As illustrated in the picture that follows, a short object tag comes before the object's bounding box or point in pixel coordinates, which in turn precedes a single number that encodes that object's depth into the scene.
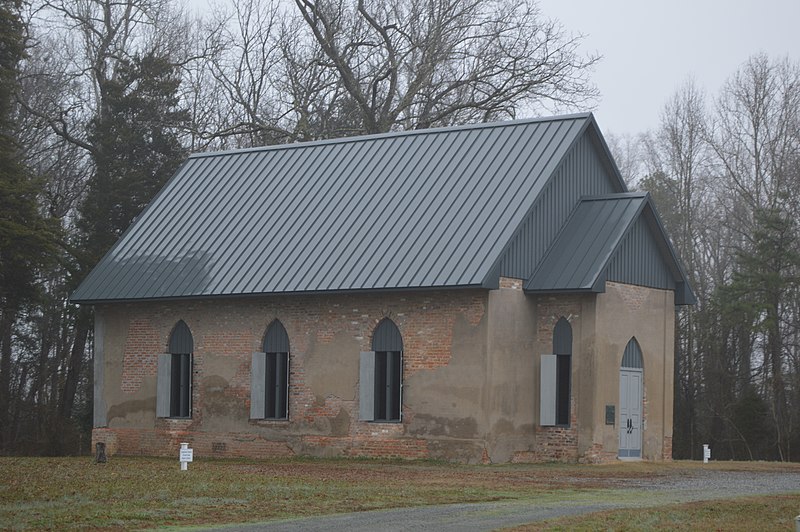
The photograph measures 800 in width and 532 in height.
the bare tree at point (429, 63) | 49.28
